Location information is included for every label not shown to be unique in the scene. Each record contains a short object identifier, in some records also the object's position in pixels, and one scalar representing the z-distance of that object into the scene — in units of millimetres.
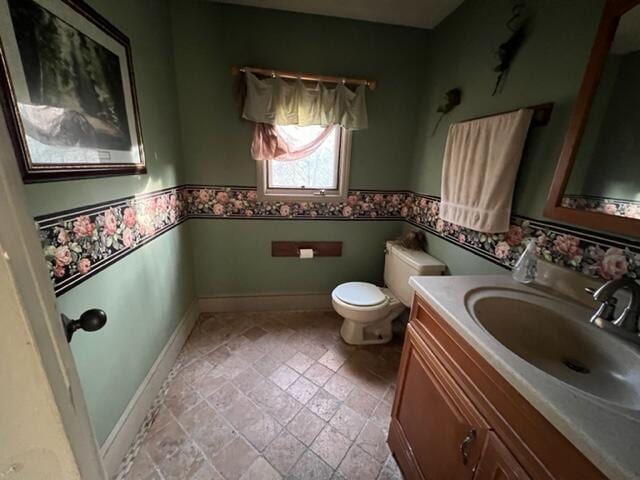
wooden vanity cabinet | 574
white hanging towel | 1196
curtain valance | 1815
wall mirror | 838
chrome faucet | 740
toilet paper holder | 2230
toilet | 1782
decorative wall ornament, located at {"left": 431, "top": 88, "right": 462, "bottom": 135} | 1612
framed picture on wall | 750
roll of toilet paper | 2211
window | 2078
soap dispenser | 1117
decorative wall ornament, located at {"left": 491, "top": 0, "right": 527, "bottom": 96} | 1216
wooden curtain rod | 1768
